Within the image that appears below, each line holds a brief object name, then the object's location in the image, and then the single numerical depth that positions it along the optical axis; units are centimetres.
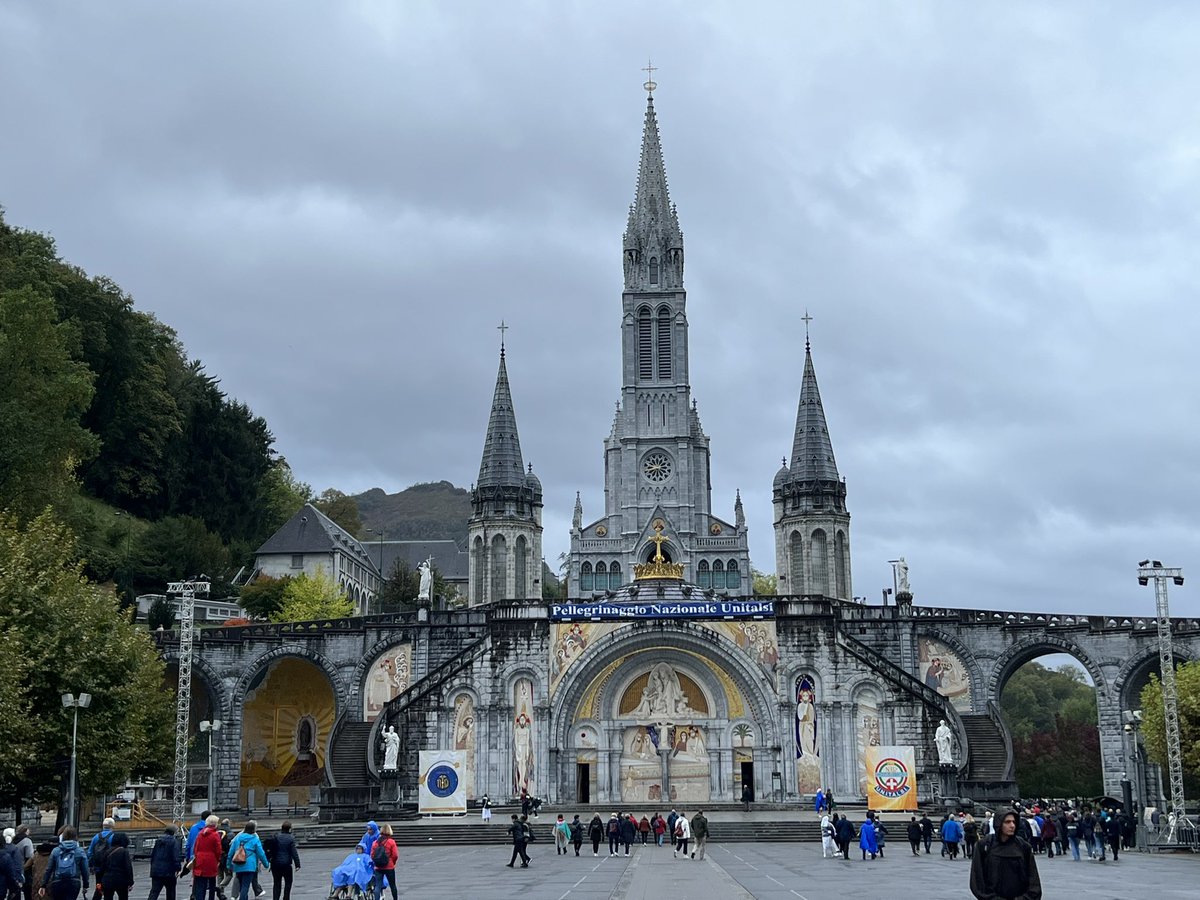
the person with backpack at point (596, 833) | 3622
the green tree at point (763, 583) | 11881
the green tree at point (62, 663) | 3300
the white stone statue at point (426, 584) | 5971
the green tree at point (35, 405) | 4506
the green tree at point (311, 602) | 7106
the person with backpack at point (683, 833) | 3428
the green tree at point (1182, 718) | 4006
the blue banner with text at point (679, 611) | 5247
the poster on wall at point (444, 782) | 4769
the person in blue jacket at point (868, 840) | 3312
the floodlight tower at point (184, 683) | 4053
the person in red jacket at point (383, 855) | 2041
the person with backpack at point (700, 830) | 3241
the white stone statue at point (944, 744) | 4803
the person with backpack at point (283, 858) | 2012
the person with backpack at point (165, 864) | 1925
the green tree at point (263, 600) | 7300
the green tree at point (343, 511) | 11100
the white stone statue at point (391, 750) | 4928
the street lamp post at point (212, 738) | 4822
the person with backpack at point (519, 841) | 3024
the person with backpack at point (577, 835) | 3562
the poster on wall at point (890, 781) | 4697
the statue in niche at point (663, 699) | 5309
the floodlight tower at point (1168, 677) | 3691
